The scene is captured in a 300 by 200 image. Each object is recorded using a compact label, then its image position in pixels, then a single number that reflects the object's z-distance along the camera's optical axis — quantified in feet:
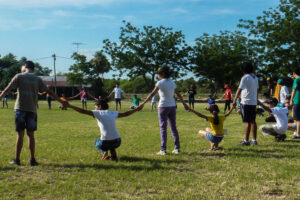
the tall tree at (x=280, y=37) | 116.80
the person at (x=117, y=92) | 72.64
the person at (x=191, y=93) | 68.36
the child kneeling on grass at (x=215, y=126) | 20.82
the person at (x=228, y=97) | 62.03
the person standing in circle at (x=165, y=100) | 19.48
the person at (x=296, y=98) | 25.32
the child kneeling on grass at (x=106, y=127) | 17.57
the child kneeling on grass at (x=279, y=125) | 23.52
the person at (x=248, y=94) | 22.34
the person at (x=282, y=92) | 33.30
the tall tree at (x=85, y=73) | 228.76
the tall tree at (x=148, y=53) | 179.93
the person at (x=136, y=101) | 81.26
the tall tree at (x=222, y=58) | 186.19
